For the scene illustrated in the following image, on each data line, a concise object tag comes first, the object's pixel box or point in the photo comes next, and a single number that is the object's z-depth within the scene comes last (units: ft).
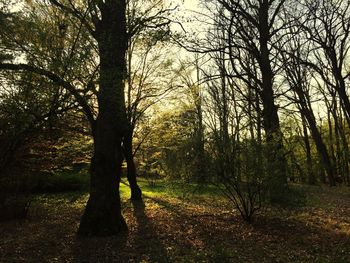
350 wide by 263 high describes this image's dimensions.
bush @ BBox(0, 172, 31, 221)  35.73
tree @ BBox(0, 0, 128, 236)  28.76
